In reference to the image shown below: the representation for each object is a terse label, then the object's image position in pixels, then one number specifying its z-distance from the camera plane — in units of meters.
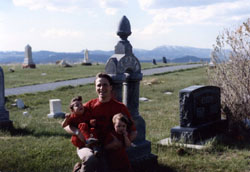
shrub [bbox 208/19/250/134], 8.91
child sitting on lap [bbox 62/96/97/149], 4.55
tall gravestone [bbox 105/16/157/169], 6.03
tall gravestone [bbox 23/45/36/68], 35.84
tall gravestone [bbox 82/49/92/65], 38.42
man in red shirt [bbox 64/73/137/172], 4.59
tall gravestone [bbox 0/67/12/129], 9.84
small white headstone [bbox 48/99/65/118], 12.23
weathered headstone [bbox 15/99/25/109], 14.68
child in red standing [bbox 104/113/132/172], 4.44
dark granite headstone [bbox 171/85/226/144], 7.96
